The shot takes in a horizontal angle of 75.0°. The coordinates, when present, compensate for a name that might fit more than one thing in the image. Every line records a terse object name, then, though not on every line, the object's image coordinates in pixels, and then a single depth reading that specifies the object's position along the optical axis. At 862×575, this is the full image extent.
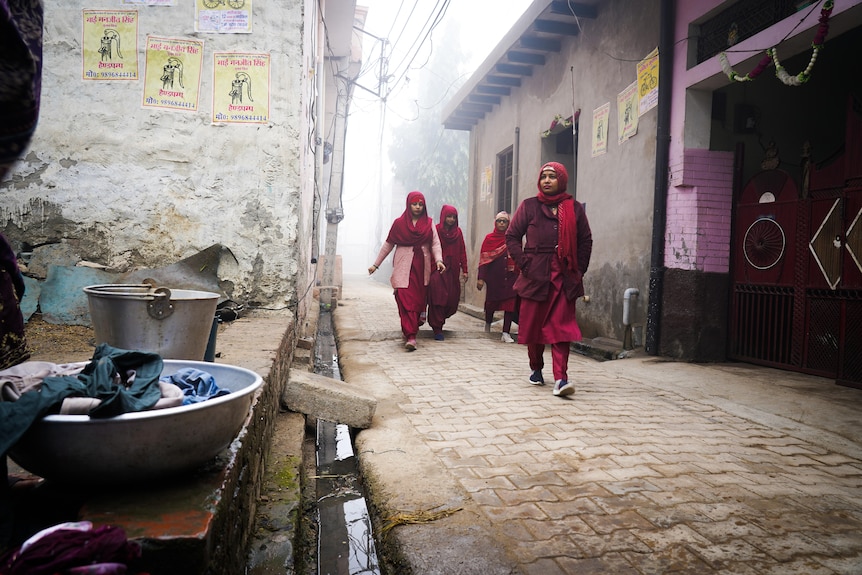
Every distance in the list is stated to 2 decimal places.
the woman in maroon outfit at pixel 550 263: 4.45
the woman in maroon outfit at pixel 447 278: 7.45
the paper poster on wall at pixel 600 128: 7.17
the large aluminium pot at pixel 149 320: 2.40
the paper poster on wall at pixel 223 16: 4.60
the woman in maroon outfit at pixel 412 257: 6.75
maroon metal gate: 4.58
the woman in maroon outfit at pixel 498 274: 7.92
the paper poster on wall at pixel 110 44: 4.48
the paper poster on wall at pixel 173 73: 4.55
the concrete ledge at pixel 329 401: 3.34
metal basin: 1.20
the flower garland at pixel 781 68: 3.95
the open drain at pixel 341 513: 2.25
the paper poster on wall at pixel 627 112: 6.47
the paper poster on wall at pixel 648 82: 6.02
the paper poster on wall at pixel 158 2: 4.54
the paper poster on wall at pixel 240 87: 4.64
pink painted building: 4.80
